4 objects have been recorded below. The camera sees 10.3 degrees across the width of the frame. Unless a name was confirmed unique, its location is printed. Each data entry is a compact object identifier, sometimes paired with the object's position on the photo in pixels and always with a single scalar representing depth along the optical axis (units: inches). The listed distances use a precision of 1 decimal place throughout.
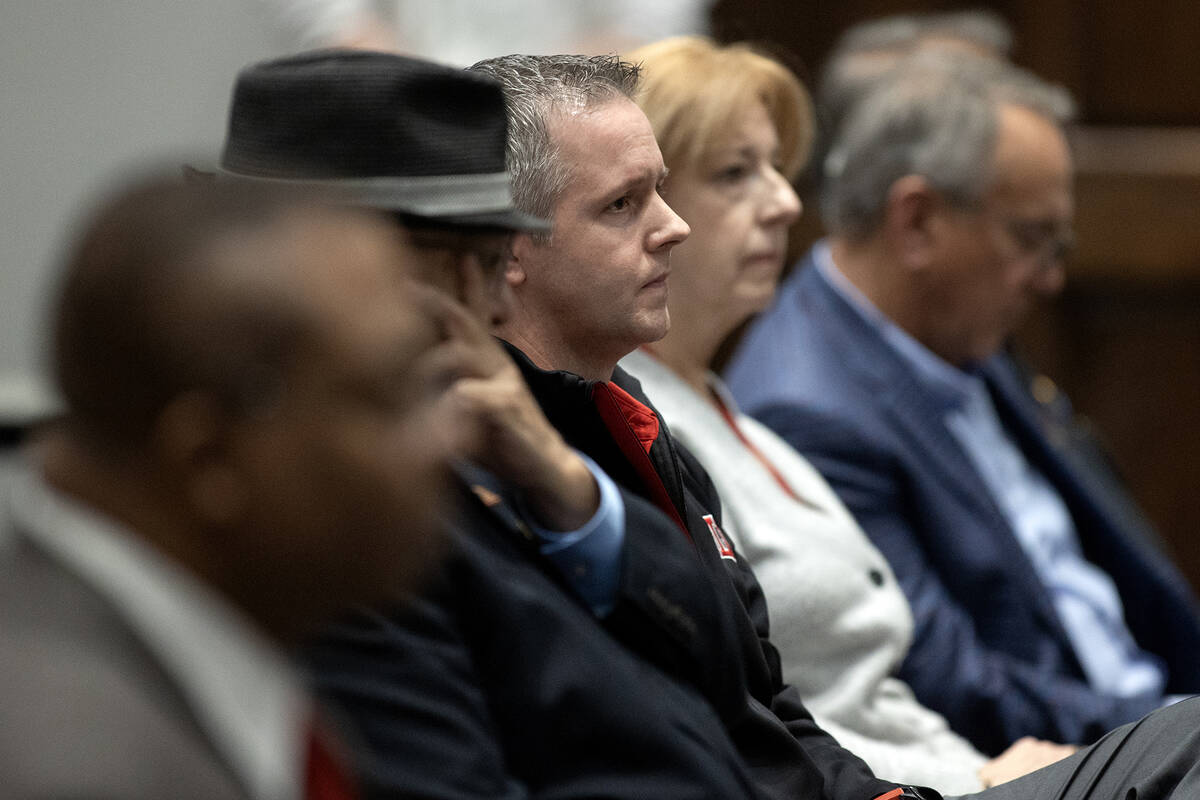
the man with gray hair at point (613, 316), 186.3
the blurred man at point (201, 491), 170.8
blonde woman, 199.3
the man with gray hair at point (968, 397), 217.9
